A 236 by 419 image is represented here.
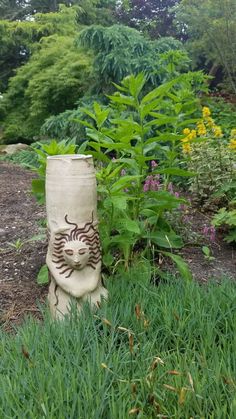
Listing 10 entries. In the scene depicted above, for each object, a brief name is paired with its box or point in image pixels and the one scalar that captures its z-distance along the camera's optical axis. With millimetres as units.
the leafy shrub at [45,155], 2438
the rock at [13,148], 9117
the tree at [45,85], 8414
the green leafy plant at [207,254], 3055
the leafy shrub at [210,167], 4188
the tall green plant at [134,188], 2441
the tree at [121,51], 6570
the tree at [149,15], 18000
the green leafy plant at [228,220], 3221
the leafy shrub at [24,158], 7192
